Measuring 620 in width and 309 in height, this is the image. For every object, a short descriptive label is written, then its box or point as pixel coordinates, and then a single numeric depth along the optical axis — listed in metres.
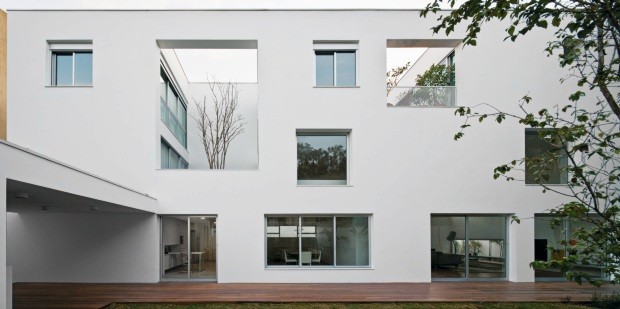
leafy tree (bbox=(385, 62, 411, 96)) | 20.50
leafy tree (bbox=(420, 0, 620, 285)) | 4.29
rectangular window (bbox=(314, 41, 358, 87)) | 11.98
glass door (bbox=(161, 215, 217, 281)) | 11.52
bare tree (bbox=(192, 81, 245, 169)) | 16.47
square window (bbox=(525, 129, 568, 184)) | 12.02
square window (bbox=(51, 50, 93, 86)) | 11.81
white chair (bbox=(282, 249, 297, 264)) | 11.57
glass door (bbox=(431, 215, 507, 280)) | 11.74
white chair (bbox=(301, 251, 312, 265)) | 11.56
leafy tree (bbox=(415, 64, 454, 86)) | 12.66
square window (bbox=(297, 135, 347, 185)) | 11.86
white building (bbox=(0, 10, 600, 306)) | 11.44
